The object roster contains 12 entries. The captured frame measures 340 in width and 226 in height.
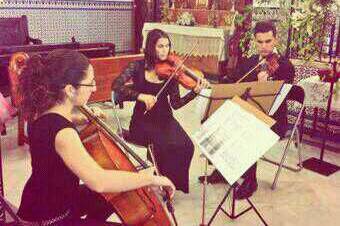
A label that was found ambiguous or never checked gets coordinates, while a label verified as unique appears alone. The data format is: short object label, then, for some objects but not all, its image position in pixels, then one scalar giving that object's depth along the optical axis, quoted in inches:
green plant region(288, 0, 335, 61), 147.1
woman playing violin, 114.3
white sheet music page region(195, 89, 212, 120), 117.1
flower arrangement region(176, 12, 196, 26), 282.0
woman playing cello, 56.2
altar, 258.1
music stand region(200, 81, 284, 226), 86.8
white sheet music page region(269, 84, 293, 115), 103.0
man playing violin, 118.1
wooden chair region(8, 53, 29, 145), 134.3
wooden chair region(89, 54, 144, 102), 164.9
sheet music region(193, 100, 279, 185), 69.6
